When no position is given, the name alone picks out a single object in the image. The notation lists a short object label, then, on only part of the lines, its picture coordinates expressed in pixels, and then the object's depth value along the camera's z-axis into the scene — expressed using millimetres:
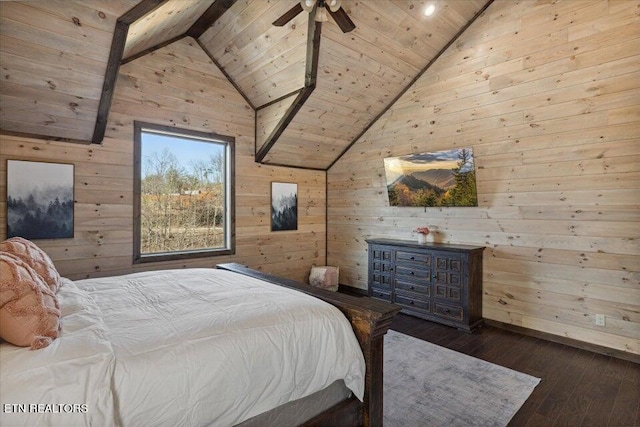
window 4059
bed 1154
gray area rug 2227
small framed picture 5277
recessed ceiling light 3748
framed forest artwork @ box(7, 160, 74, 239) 3172
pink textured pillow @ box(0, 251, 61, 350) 1259
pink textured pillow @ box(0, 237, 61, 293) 1893
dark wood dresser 3871
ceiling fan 2752
